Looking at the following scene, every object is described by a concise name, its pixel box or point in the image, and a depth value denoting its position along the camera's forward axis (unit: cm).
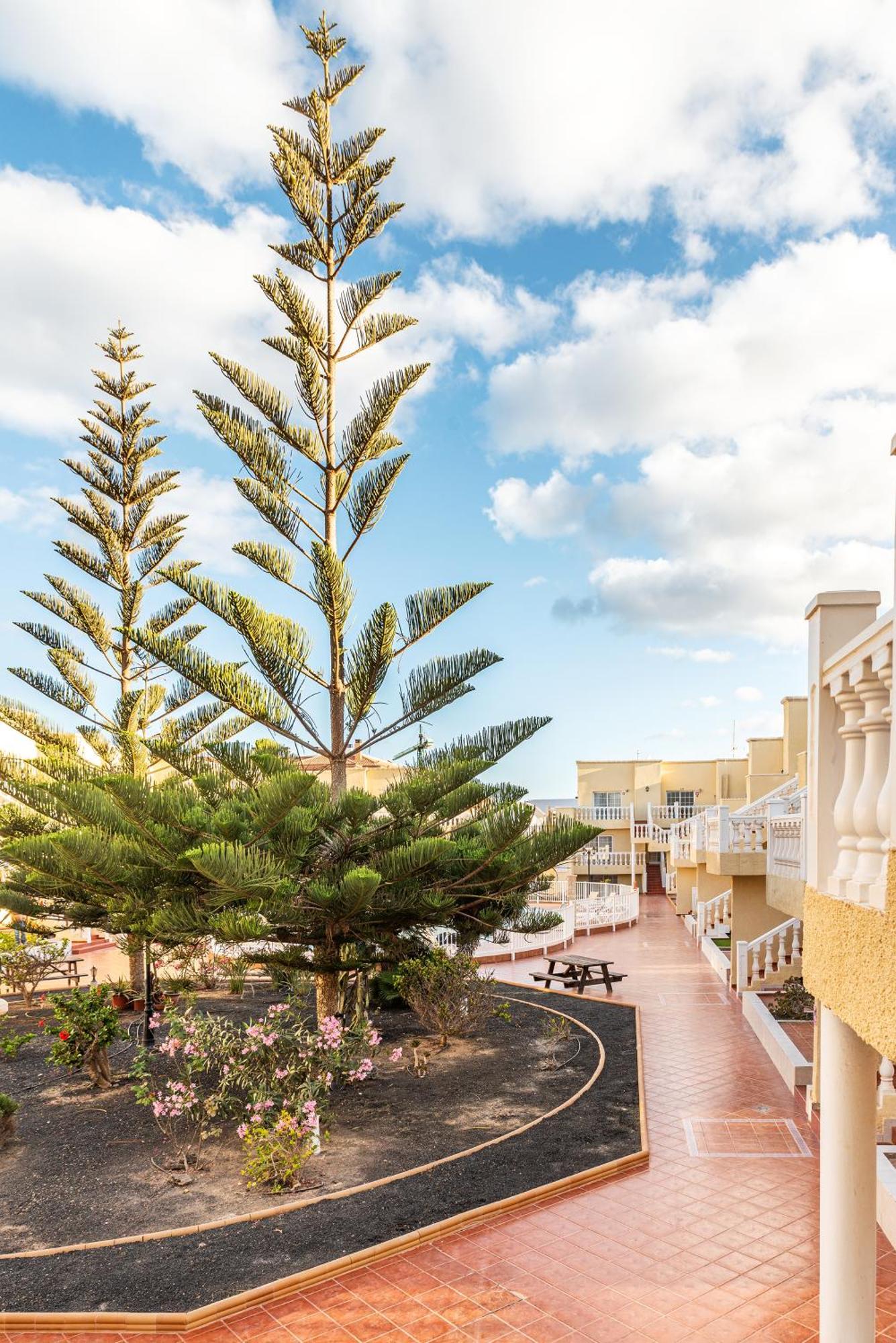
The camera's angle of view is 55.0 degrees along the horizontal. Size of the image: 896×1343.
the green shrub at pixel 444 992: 840
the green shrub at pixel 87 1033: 759
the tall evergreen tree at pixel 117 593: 1159
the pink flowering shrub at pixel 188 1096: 593
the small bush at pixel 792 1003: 1001
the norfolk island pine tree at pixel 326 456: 758
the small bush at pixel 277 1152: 536
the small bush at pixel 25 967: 1120
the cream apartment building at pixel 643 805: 2819
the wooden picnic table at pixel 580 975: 1159
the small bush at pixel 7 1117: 636
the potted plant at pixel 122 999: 1083
